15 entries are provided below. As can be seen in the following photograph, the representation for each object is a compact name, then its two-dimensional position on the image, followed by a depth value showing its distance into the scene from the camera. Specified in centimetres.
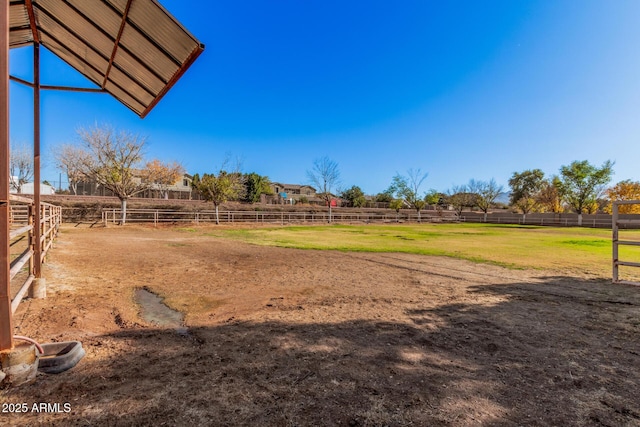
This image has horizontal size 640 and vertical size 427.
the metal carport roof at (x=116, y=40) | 346
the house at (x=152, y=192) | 5047
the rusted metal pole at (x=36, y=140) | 454
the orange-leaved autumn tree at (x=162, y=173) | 4044
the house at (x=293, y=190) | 8225
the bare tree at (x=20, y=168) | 3903
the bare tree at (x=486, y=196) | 6119
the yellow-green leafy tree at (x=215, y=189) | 3028
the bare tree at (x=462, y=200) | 6381
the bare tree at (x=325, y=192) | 4912
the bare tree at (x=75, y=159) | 2700
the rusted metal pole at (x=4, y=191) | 239
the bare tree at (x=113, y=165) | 2520
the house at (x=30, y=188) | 4132
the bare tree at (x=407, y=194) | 5134
